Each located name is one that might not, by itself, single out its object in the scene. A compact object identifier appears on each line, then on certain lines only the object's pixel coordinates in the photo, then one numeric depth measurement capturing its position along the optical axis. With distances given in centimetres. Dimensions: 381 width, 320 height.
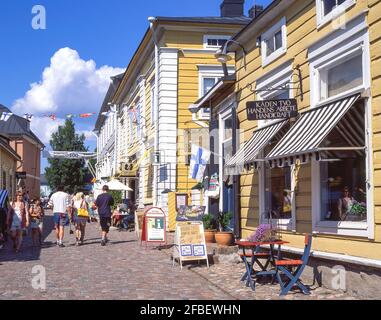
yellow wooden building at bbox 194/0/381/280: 779
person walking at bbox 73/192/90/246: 1581
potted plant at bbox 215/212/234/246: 1305
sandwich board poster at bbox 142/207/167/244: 1492
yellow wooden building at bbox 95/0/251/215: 2080
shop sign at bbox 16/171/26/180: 3178
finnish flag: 1664
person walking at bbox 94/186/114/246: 1609
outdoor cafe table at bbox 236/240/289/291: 877
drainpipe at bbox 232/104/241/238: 1306
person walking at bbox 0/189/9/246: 1455
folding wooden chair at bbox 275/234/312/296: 810
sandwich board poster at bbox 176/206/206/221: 1528
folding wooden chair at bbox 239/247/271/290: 879
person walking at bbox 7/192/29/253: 1430
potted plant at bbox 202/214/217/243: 1394
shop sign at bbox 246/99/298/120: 987
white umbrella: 2557
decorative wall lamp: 1237
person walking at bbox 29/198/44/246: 1585
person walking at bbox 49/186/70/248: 1567
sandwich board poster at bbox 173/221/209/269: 1143
